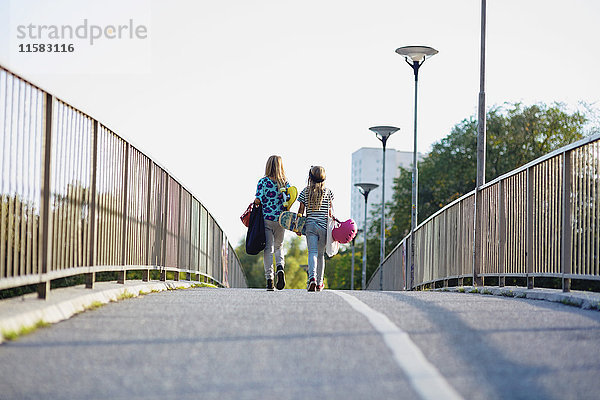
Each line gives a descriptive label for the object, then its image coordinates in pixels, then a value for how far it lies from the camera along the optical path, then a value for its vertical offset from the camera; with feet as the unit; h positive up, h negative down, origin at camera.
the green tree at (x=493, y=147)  160.45 +17.73
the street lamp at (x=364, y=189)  145.79 +8.44
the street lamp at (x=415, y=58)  89.20 +19.50
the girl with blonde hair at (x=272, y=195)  38.06 +1.83
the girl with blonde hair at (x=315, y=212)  37.58 +1.06
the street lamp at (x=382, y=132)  123.34 +15.53
